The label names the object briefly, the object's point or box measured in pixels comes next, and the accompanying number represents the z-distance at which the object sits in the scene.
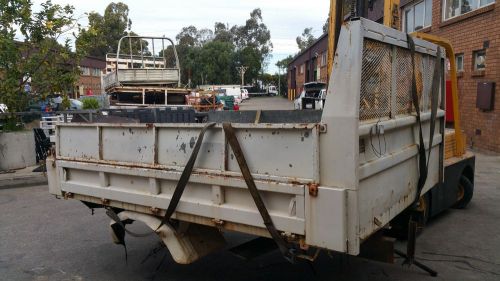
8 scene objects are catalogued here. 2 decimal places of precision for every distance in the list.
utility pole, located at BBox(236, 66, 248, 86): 67.76
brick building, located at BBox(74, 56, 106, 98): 50.99
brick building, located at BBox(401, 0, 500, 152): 12.59
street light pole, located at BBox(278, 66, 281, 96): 73.16
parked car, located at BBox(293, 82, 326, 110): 22.92
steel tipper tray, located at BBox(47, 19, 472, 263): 2.89
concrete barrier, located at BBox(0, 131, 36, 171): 10.73
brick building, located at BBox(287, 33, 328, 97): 35.00
